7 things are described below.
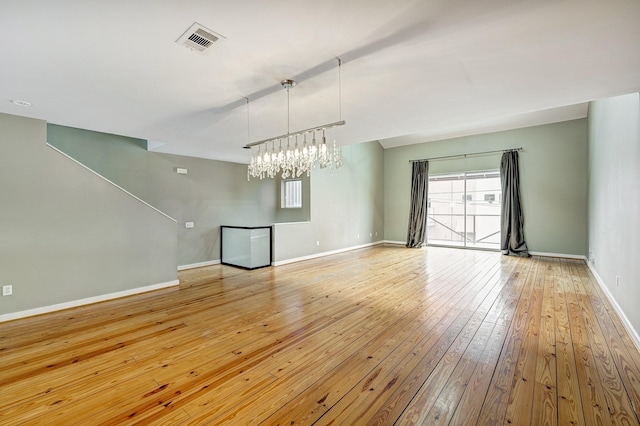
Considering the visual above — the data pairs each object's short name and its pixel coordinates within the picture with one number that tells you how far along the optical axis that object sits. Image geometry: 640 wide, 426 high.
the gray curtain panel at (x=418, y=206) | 8.75
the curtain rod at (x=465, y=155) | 7.36
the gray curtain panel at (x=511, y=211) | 7.16
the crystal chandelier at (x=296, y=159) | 3.38
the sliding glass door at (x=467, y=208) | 8.07
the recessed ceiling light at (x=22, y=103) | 3.03
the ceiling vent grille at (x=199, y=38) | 1.92
